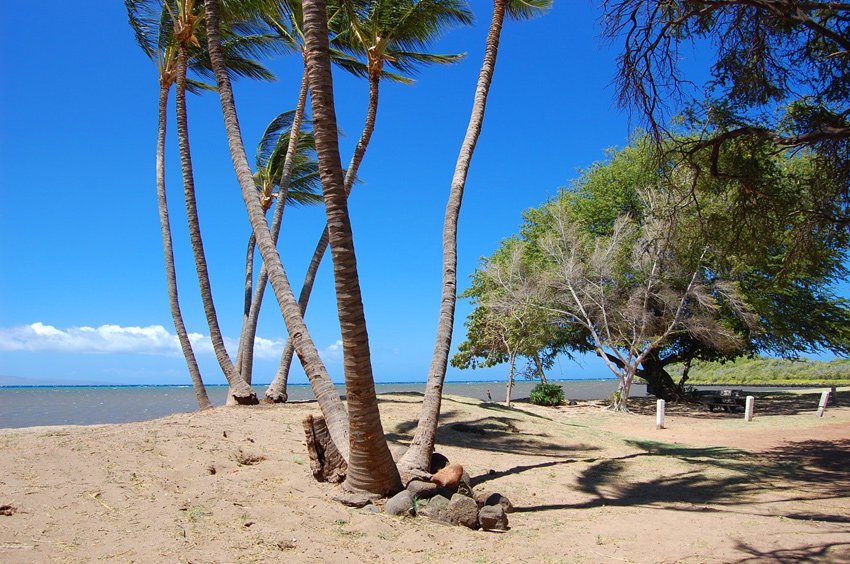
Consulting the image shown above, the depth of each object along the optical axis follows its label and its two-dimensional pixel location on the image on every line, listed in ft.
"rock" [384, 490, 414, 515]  20.27
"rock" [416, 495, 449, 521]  20.58
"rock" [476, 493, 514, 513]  22.68
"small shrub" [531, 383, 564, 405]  85.56
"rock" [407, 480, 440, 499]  21.59
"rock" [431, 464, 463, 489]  23.05
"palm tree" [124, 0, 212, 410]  43.57
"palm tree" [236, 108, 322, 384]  44.62
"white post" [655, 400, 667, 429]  58.23
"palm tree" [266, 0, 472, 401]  44.52
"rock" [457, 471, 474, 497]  23.35
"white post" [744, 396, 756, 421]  62.52
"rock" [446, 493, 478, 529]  20.48
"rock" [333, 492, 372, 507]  20.54
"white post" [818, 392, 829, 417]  62.41
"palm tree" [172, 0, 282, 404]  41.06
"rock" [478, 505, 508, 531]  20.53
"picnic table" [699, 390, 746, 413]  77.66
